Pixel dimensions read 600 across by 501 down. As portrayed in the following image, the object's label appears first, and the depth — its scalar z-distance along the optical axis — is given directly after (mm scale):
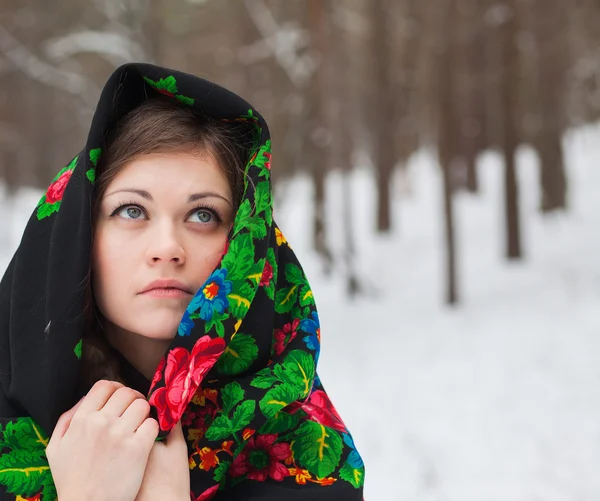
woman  1316
